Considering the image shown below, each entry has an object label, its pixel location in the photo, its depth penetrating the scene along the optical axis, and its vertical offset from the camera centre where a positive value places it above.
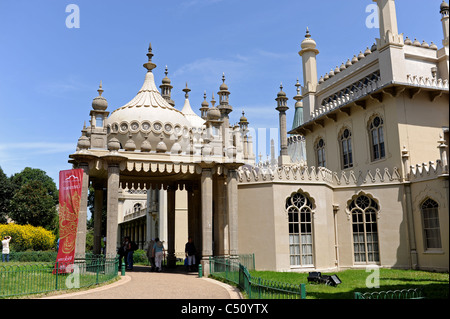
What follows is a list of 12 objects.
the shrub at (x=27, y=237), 33.84 +0.20
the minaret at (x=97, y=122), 17.69 +4.83
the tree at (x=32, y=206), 46.50 +3.63
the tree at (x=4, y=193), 52.94 +5.82
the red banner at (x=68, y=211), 15.74 +1.03
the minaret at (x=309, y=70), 29.97 +11.47
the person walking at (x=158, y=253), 19.98 -0.76
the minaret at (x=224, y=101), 29.50 +9.35
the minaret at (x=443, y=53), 24.08 +10.06
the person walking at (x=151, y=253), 20.49 -0.84
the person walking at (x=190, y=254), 19.95 -0.84
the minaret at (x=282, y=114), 39.53 +11.08
